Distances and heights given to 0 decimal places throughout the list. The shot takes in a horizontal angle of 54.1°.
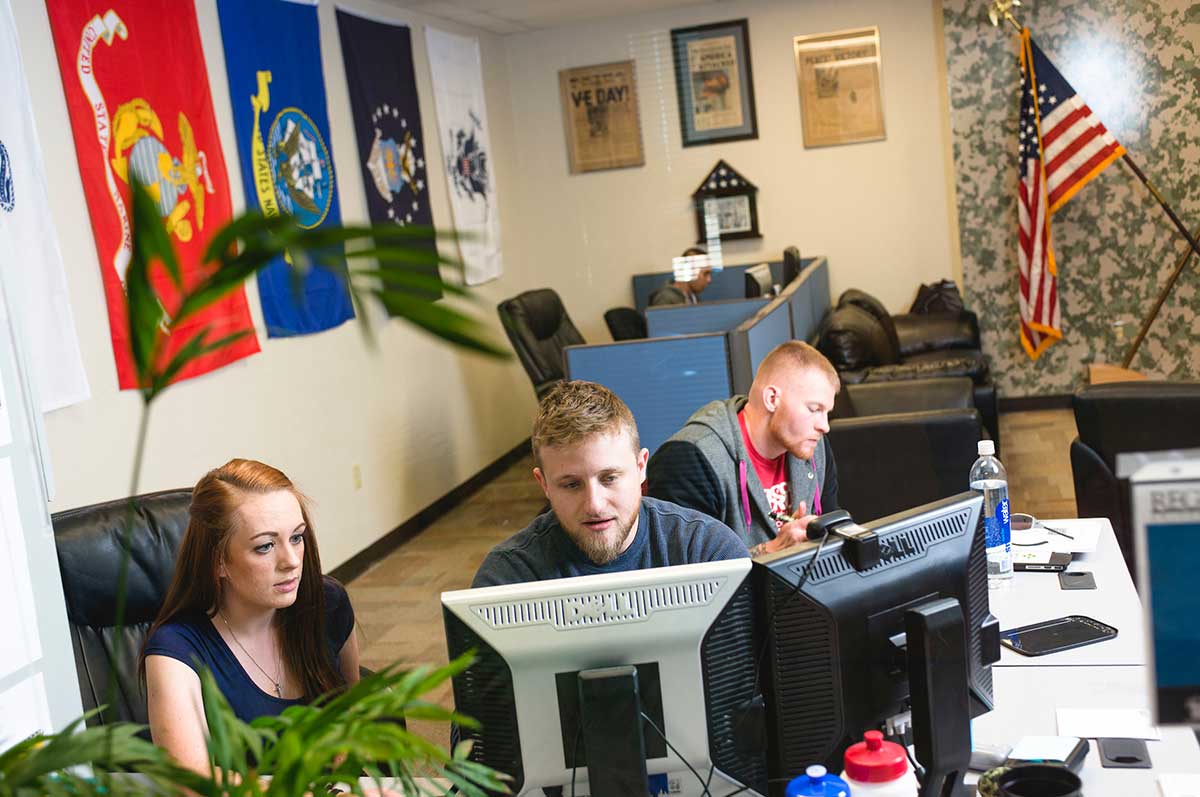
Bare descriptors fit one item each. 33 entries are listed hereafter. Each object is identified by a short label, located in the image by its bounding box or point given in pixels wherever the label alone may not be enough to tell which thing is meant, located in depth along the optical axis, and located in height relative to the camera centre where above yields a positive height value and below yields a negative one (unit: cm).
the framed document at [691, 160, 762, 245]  666 +1
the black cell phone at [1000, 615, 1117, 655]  203 -81
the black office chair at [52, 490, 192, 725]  216 -56
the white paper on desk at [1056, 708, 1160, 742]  169 -81
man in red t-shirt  258 -55
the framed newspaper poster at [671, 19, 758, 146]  644 +68
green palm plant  77 -37
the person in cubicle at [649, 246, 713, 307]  657 -39
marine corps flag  349 +46
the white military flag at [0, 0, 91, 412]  313 +12
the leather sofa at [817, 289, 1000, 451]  534 -80
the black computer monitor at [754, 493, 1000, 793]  142 -55
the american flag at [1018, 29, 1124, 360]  612 +3
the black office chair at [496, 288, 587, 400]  586 -53
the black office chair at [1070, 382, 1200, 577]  355 -82
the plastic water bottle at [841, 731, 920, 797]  140 -68
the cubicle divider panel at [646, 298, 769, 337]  487 -44
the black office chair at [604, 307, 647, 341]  652 -57
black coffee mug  138 -71
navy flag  441 +51
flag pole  607 -35
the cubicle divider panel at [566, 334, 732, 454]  436 -59
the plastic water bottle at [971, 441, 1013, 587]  240 -72
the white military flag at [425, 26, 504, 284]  628 +52
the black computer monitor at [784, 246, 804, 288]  634 -35
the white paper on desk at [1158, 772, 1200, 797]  150 -80
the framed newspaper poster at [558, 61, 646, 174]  644 +57
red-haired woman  199 -56
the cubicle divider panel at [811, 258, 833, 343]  636 -53
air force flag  539 +62
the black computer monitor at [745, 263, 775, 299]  560 -37
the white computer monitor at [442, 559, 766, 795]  134 -49
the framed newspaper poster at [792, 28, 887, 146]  652 +59
